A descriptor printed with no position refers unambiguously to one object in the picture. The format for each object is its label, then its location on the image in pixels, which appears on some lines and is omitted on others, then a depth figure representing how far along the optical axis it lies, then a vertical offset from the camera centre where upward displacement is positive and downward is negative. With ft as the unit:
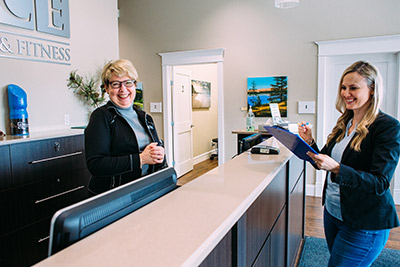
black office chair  24.29 -2.89
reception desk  2.13 -1.02
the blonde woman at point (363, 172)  4.37 -0.95
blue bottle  8.87 +0.07
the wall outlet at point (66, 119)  11.07 -0.23
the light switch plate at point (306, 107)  14.12 +0.12
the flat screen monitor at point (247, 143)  7.47 -0.85
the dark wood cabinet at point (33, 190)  7.14 -2.07
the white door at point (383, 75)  13.12 +1.52
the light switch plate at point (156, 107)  17.44 +0.27
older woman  4.91 -0.49
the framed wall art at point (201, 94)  21.39 +1.28
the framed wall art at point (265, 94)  14.64 +0.83
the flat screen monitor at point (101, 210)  2.17 -0.82
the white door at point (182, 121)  17.66 -0.59
